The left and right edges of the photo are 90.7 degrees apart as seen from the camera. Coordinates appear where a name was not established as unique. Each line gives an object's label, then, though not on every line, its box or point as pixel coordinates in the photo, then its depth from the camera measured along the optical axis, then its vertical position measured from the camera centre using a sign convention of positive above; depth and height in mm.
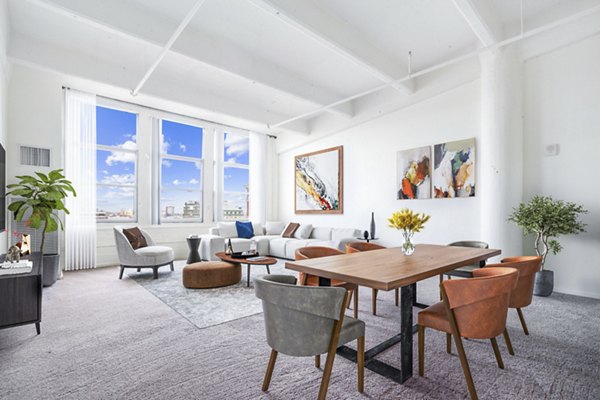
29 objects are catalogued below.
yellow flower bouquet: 2666 -172
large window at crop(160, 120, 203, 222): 7387 +791
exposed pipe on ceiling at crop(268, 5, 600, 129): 3121 +1973
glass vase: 2789 -394
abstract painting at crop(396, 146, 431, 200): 5707 +574
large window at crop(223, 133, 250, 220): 8445 +774
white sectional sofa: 6430 -867
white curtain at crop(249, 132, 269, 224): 8617 +668
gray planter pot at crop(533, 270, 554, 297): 4027 -1103
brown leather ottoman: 4352 -1077
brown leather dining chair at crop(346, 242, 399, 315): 3498 -553
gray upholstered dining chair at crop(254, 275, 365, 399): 1546 -631
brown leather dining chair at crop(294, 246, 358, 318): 2711 -561
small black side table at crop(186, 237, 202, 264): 5859 -913
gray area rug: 3261 -1252
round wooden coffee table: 4492 -892
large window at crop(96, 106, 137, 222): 6516 +867
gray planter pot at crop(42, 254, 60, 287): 4480 -998
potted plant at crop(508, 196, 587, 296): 3805 -274
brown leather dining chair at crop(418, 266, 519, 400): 1760 -645
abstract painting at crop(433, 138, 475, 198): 5148 +599
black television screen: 3603 +193
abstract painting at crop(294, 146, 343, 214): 7414 +549
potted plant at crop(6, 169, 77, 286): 4336 -18
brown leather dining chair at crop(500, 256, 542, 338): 2346 -649
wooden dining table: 1820 -477
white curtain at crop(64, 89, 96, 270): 5723 +549
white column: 4418 +789
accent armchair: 4992 -894
